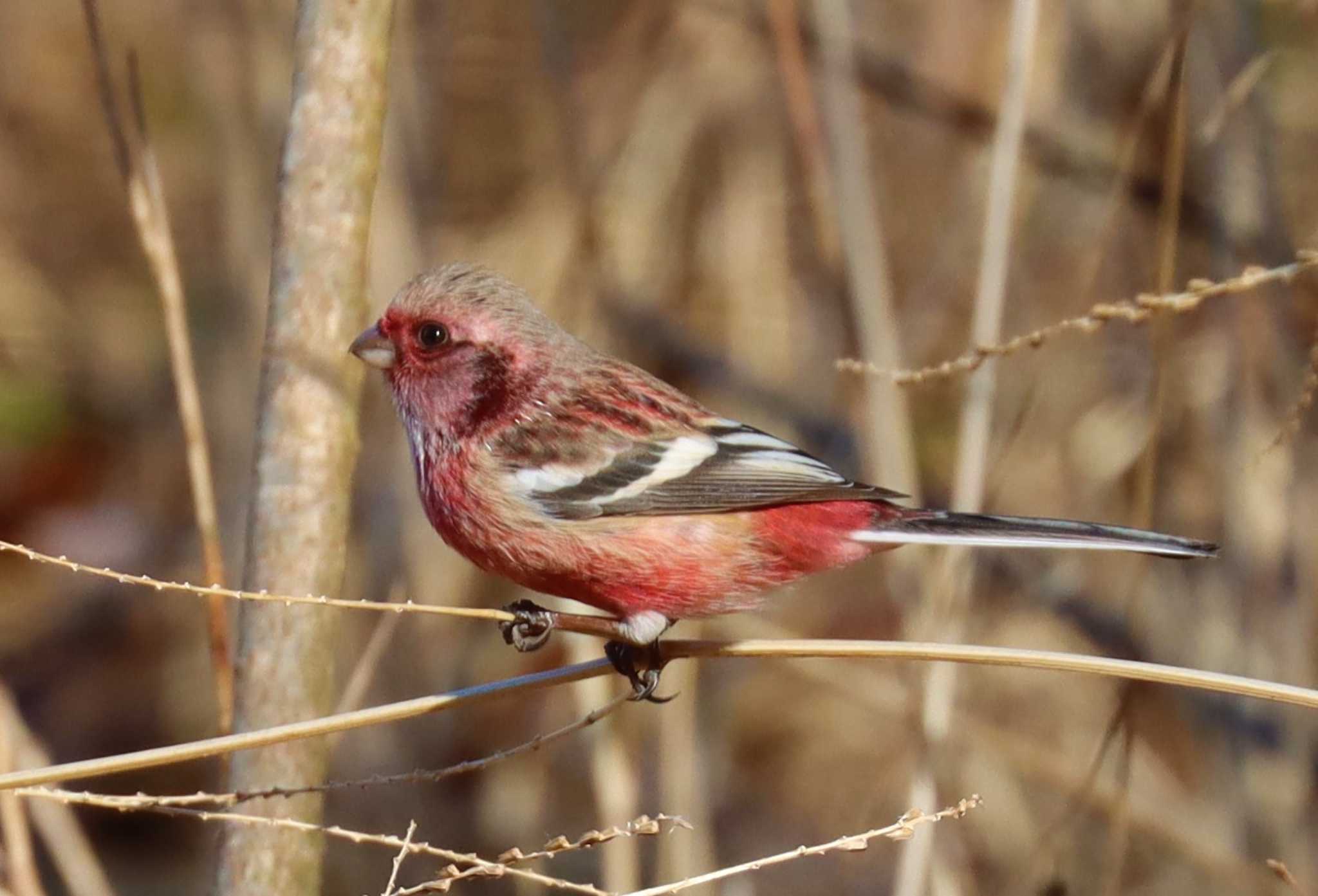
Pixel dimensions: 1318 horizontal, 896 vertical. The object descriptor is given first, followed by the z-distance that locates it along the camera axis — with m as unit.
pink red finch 5.70
